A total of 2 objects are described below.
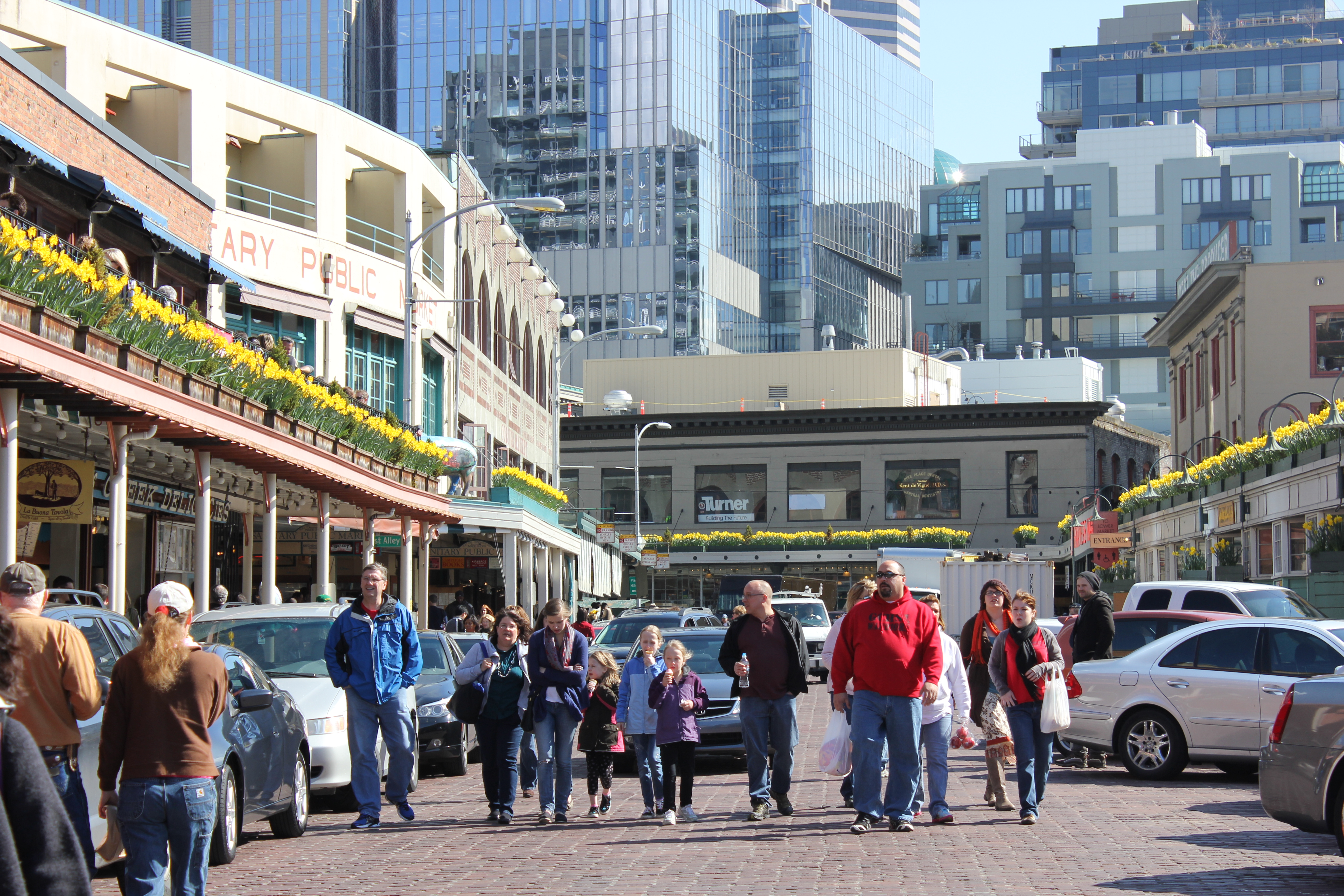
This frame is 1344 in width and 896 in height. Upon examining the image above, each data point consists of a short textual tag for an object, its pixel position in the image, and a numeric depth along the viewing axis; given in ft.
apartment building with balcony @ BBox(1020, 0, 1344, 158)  506.48
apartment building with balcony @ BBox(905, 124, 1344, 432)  411.54
